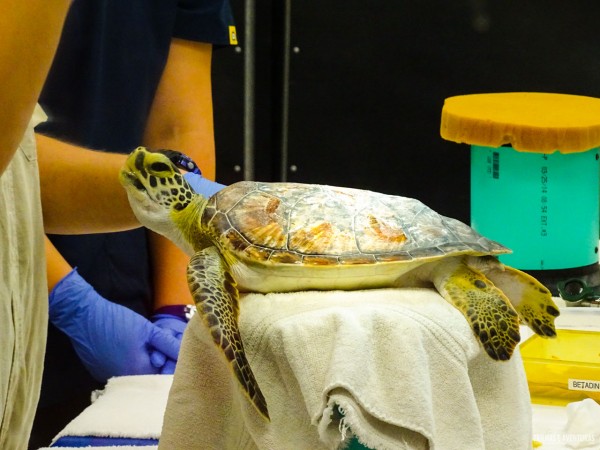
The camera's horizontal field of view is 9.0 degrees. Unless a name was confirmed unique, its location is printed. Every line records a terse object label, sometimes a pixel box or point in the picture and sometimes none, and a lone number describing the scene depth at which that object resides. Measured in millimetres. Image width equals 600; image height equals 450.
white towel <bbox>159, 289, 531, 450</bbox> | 3148
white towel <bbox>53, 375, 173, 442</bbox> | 3575
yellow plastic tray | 3573
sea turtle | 3209
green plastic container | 3997
